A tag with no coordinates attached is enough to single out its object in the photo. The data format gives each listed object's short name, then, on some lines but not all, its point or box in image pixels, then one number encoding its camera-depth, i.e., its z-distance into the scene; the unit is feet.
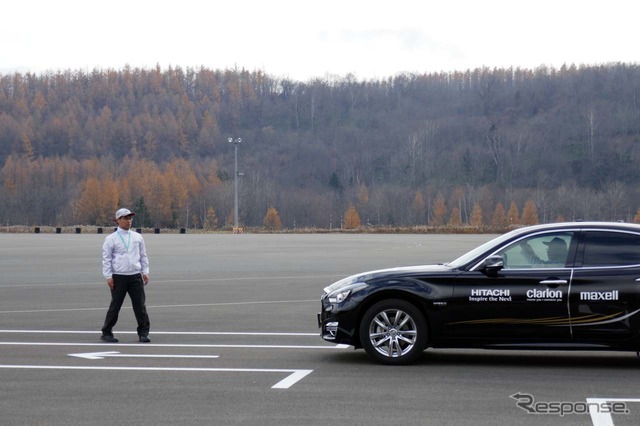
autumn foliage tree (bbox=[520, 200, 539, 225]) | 492.54
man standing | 45.40
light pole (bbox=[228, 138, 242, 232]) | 290.76
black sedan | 36.73
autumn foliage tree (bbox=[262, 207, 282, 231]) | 479.00
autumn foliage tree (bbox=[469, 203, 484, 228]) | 496.88
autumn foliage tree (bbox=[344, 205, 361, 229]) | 476.05
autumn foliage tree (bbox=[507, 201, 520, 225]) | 495.16
